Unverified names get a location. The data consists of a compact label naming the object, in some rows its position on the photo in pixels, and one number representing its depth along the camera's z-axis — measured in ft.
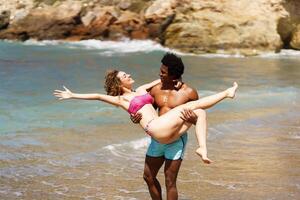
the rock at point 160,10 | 124.26
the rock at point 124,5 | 135.03
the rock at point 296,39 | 114.01
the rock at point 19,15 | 144.66
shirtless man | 17.26
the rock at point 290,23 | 115.85
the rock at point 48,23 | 138.31
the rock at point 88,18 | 135.03
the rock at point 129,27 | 130.11
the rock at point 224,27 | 113.39
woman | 17.08
